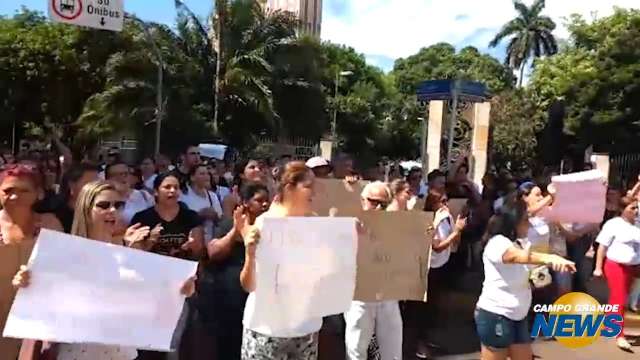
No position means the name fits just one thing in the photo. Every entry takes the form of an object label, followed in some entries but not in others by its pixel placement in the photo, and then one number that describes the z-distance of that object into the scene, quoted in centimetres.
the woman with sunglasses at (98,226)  310
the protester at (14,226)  324
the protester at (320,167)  721
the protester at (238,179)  534
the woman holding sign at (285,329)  368
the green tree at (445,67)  5924
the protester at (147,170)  736
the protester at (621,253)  696
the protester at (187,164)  592
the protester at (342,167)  805
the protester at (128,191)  547
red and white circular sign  842
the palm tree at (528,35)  6600
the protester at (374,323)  489
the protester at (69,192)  448
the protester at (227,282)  439
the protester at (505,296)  461
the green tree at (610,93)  2639
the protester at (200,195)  568
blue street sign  1605
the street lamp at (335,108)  4034
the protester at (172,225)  416
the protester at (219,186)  665
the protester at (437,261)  570
